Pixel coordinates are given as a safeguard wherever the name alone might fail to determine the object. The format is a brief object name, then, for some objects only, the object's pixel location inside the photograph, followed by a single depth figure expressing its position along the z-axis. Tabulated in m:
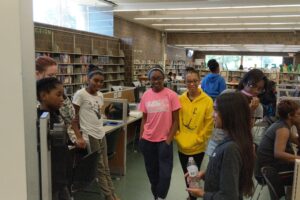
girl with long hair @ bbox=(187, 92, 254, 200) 1.40
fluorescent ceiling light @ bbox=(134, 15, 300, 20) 10.73
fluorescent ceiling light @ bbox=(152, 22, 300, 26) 12.53
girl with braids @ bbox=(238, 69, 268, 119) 2.97
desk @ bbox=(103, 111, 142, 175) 4.21
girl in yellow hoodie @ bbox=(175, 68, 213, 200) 2.81
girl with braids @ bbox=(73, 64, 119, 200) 2.94
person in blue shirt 5.31
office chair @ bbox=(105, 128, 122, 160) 3.61
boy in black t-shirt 1.92
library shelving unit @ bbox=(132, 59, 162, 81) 13.06
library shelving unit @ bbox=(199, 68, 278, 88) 10.67
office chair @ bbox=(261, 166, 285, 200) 2.51
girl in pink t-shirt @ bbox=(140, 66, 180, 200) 2.96
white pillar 0.69
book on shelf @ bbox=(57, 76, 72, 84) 8.85
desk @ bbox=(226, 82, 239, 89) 10.28
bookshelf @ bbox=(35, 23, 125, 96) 8.10
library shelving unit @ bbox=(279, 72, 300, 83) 10.42
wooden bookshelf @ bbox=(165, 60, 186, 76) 18.56
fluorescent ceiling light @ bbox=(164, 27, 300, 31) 15.41
